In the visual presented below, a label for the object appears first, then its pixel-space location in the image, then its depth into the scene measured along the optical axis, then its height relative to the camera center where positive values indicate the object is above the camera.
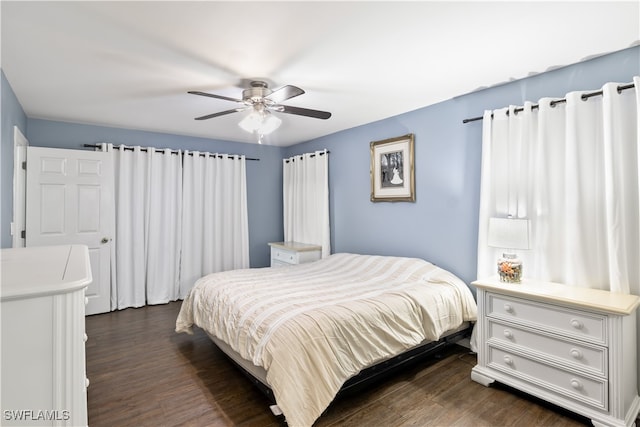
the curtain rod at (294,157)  4.75 +0.96
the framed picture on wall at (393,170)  3.61 +0.54
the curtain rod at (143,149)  4.08 +0.93
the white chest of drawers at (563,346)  1.89 -0.86
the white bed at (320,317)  1.88 -0.73
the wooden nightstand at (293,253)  4.57 -0.53
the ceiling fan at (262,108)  2.60 +0.91
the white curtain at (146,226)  4.26 -0.11
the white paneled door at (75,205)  3.59 +0.17
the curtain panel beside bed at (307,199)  4.73 +0.29
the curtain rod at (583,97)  2.10 +0.84
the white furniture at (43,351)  0.97 -0.41
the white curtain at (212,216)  4.71 +0.02
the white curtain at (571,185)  2.13 +0.23
